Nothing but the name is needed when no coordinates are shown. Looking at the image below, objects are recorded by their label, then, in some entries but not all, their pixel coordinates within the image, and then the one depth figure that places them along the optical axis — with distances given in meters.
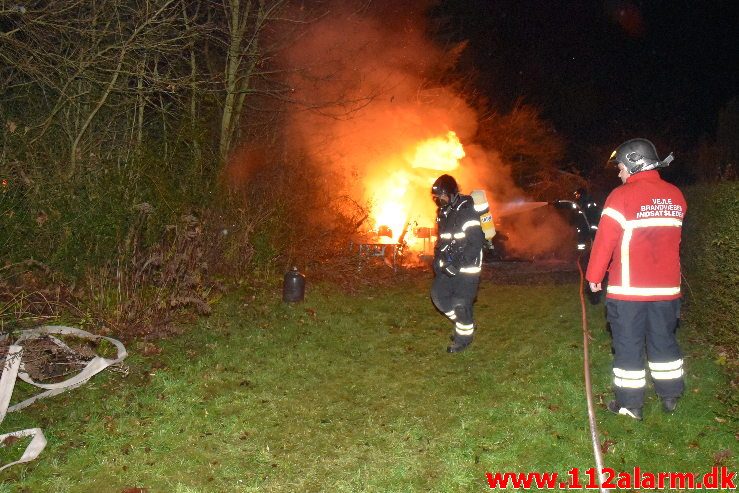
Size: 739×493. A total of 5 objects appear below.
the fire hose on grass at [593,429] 3.72
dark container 8.75
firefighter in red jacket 4.54
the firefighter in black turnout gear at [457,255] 6.35
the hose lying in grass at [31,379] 4.32
